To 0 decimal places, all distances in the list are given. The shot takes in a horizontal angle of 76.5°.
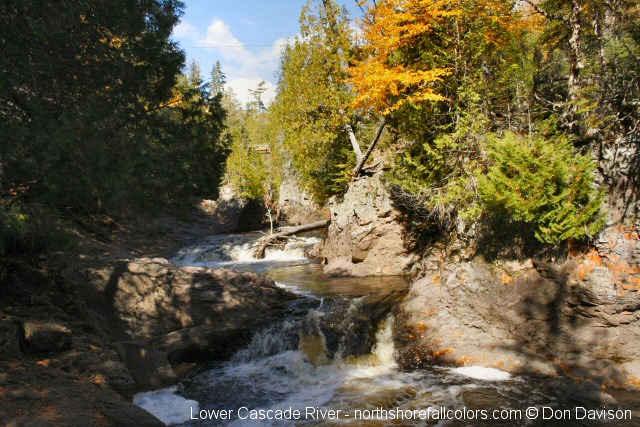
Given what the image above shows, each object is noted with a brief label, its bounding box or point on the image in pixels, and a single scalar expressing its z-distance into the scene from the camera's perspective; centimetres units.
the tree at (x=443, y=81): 1104
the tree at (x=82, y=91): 609
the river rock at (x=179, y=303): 948
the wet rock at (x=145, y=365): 770
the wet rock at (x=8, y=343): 564
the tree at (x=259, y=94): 9731
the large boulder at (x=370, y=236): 1545
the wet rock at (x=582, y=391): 686
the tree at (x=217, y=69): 3812
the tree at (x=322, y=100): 1855
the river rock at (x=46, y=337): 618
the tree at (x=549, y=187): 784
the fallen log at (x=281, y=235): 2206
